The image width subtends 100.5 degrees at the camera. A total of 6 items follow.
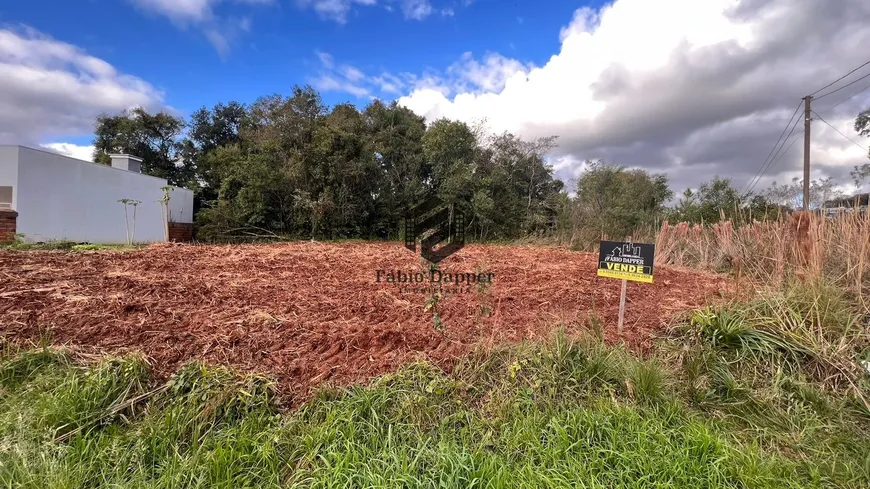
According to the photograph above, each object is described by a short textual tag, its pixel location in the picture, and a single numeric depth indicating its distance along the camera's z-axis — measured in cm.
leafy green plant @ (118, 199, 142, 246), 1163
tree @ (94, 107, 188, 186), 1905
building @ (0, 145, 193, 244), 994
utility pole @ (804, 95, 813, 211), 1127
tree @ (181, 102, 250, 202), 2020
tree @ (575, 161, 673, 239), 1373
